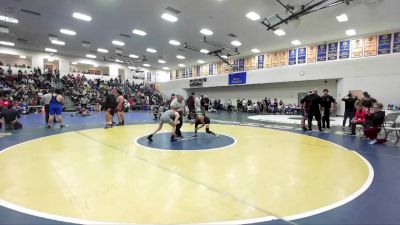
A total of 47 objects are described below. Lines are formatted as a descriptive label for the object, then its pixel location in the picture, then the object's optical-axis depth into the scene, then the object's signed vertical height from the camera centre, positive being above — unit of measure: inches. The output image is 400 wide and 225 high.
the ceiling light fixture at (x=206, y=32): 596.2 +181.5
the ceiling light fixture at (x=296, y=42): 681.0 +177.6
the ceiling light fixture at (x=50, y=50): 897.5 +195.5
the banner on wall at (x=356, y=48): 626.2 +147.3
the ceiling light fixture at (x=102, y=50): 867.4 +190.5
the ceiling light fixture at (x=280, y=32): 587.6 +178.8
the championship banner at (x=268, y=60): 831.7 +149.1
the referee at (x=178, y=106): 259.4 -5.7
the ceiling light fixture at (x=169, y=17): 495.8 +181.6
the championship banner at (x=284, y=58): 781.9 +147.7
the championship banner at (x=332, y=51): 671.8 +148.9
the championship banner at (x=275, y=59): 809.0 +150.4
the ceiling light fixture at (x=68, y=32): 633.1 +189.6
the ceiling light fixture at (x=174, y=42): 713.6 +183.1
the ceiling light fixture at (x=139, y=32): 622.3 +185.6
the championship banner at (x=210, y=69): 1053.8 +146.2
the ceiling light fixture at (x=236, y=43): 708.7 +180.0
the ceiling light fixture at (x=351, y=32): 573.5 +177.5
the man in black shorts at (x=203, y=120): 284.4 -22.9
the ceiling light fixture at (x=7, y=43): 802.2 +197.5
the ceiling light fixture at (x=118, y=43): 741.2 +187.9
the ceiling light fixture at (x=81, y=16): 508.1 +186.8
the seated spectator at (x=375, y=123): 255.9 -23.6
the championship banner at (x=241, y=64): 927.7 +149.0
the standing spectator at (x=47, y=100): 379.2 -0.1
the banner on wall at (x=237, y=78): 904.3 +93.2
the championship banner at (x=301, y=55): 736.3 +149.2
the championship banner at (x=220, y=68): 1012.4 +146.6
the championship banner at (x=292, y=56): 760.9 +148.9
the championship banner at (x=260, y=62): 856.8 +147.4
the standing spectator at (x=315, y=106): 336.5 -5.7
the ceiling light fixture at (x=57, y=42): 750.1 +191.5
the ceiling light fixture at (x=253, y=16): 475.2 +178.2
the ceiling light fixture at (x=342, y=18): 481.4 +177.6
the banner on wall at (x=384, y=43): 584.0 +149.4
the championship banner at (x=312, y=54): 713.0 +146.9
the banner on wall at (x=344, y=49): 646.5 +147.9
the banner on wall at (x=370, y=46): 603.9 +147.4
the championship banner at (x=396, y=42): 571.2 +148.6
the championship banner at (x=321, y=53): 693.3 +147.1
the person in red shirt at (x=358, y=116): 290.2 -17.4
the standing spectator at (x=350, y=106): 347.4 -5.5
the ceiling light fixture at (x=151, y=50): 831.8 +184.2
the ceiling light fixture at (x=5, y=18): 520.6 +185.9
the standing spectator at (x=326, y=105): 355.8 -4.3
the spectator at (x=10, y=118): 315.6 -24.9
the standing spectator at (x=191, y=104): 386.2 -4.9
